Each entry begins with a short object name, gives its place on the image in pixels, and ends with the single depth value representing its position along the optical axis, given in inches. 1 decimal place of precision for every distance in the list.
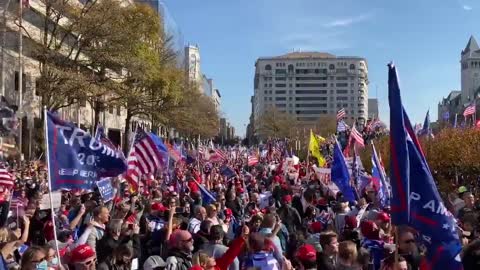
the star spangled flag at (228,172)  892.2
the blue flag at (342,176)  514.3
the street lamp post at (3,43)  1358.3
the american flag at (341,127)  1514.5
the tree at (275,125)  4859.7
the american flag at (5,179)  407.8
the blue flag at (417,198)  186.5
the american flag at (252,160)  1187.9
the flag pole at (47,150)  280.5
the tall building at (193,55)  5552.2
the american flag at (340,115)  1569.9
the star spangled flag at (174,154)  927.7
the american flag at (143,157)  526.0
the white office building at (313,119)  7746.1
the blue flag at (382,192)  409.9
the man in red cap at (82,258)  226.2
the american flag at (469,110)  1314.0
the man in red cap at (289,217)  420.8
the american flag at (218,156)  1060.5
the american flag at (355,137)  912.8
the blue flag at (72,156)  294.4
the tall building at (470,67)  6953.7
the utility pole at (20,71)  1267.2
